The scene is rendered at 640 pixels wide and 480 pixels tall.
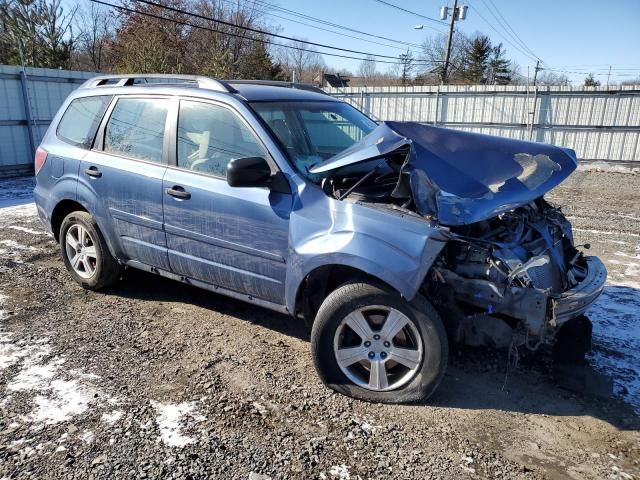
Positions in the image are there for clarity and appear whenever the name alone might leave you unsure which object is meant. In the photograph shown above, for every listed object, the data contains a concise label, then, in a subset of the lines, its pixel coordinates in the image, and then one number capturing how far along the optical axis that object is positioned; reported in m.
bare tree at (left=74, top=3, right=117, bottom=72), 32.81
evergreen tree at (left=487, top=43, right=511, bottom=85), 48.50
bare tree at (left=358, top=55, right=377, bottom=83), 59.69
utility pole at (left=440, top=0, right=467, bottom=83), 29.91
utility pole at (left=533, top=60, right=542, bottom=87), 45.01
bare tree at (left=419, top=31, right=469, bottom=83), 45.81
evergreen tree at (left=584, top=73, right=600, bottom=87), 44.42
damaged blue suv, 2.90
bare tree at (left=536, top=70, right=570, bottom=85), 54.08
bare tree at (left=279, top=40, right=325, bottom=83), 45.75
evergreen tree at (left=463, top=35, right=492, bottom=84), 46.49
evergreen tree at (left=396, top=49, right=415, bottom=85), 42.27
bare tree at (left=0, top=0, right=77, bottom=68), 21.97
